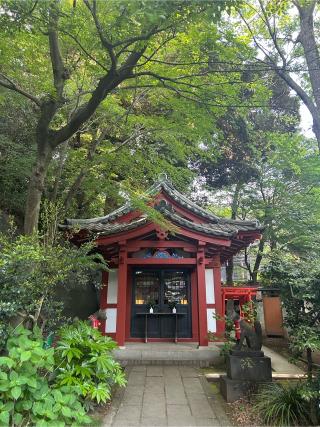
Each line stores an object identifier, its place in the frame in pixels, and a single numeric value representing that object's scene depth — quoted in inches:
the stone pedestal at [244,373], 195.9
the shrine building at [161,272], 324.8
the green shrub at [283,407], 160.7
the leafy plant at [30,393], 125.3
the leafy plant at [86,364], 158.7
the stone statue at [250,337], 210.4
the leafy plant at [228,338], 248.9
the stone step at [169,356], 290.8
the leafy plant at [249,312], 240.7
